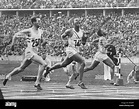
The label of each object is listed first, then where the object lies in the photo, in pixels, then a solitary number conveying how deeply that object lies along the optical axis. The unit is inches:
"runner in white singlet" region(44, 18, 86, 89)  556.4
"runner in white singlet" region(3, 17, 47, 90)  555.8
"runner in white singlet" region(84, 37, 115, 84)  558.3
